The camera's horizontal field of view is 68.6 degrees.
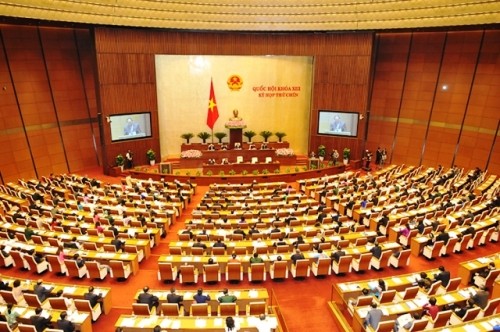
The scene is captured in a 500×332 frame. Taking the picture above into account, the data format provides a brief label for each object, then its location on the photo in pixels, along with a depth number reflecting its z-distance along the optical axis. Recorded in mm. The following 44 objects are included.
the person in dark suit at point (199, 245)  11719
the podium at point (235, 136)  25234
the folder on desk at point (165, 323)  7826
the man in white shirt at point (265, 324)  7809
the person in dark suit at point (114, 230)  12859
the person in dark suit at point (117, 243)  11812
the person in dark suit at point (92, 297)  8873
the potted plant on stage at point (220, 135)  25797
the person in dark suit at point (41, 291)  9078
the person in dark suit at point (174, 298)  8758
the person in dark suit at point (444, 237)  12195
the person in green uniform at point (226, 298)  8781
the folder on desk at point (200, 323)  7910
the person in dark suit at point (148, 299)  8734
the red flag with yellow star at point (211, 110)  25672
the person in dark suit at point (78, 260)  10701
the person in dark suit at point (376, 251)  11438
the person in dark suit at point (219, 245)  11750
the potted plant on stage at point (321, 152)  25438
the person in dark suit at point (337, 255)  11180
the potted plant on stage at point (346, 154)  24812
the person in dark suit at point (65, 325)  7570
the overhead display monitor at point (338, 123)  25422
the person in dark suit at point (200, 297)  8703
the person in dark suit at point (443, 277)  9594
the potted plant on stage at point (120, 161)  22781
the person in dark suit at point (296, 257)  11047
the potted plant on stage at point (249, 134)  26359
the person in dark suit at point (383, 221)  13778
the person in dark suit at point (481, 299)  8570
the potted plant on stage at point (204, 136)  25830
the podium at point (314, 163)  23578
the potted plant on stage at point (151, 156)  24359
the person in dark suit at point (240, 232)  12870
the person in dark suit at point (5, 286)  9141
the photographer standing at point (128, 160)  23419
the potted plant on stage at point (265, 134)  26391
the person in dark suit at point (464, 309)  8078
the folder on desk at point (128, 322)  7894
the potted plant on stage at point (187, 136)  25875
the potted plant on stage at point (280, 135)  26391
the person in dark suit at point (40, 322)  7727
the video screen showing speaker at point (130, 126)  23414
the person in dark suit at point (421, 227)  13070
